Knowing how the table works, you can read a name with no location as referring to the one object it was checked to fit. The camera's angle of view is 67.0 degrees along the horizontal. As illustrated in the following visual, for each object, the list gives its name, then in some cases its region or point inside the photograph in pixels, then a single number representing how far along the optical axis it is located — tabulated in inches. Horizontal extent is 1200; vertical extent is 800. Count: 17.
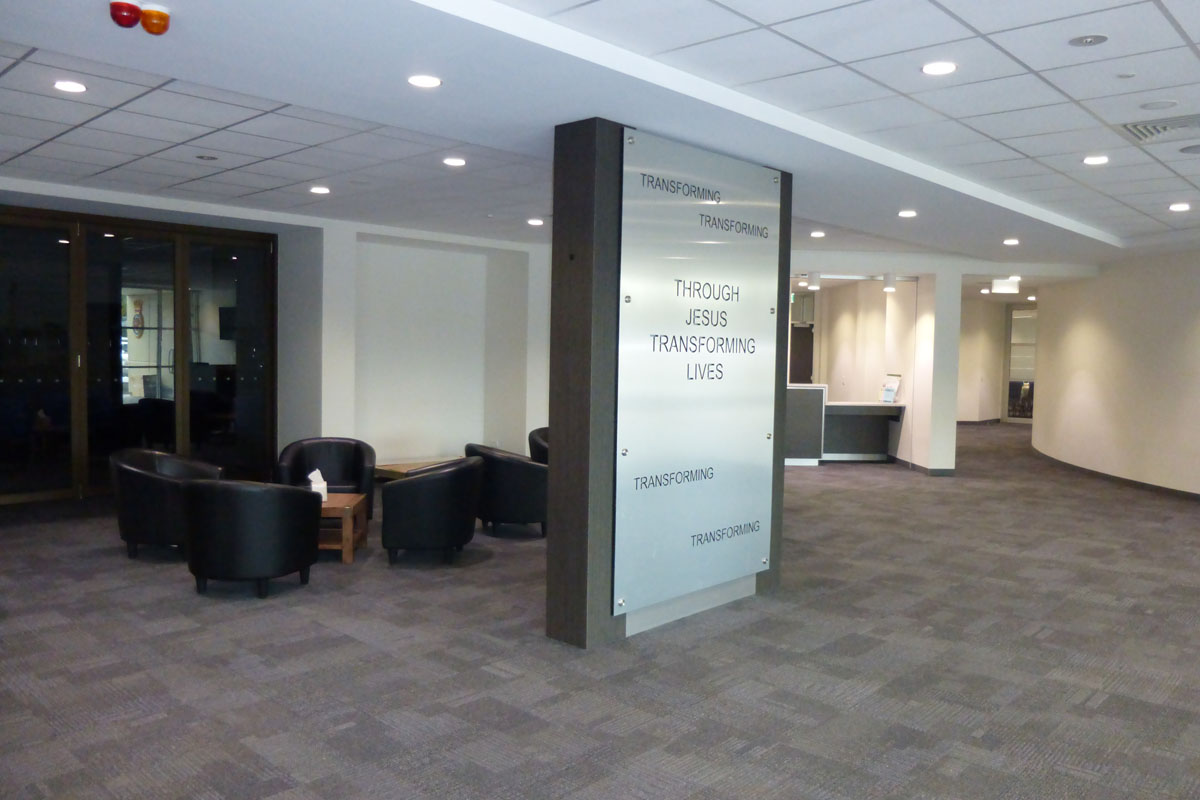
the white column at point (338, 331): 390.0
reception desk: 529.7
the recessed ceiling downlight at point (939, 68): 170.4
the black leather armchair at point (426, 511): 268.7
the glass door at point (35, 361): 351.6
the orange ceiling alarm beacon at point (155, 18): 137.9
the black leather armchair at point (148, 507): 268.1
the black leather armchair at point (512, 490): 311.1
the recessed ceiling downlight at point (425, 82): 170.6
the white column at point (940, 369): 491.2
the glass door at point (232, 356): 404.8
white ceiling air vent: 206.5
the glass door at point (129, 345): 375.9
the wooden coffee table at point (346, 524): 275.3
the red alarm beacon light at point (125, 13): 135.7
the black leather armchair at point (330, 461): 326.6
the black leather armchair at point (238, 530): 230.8
